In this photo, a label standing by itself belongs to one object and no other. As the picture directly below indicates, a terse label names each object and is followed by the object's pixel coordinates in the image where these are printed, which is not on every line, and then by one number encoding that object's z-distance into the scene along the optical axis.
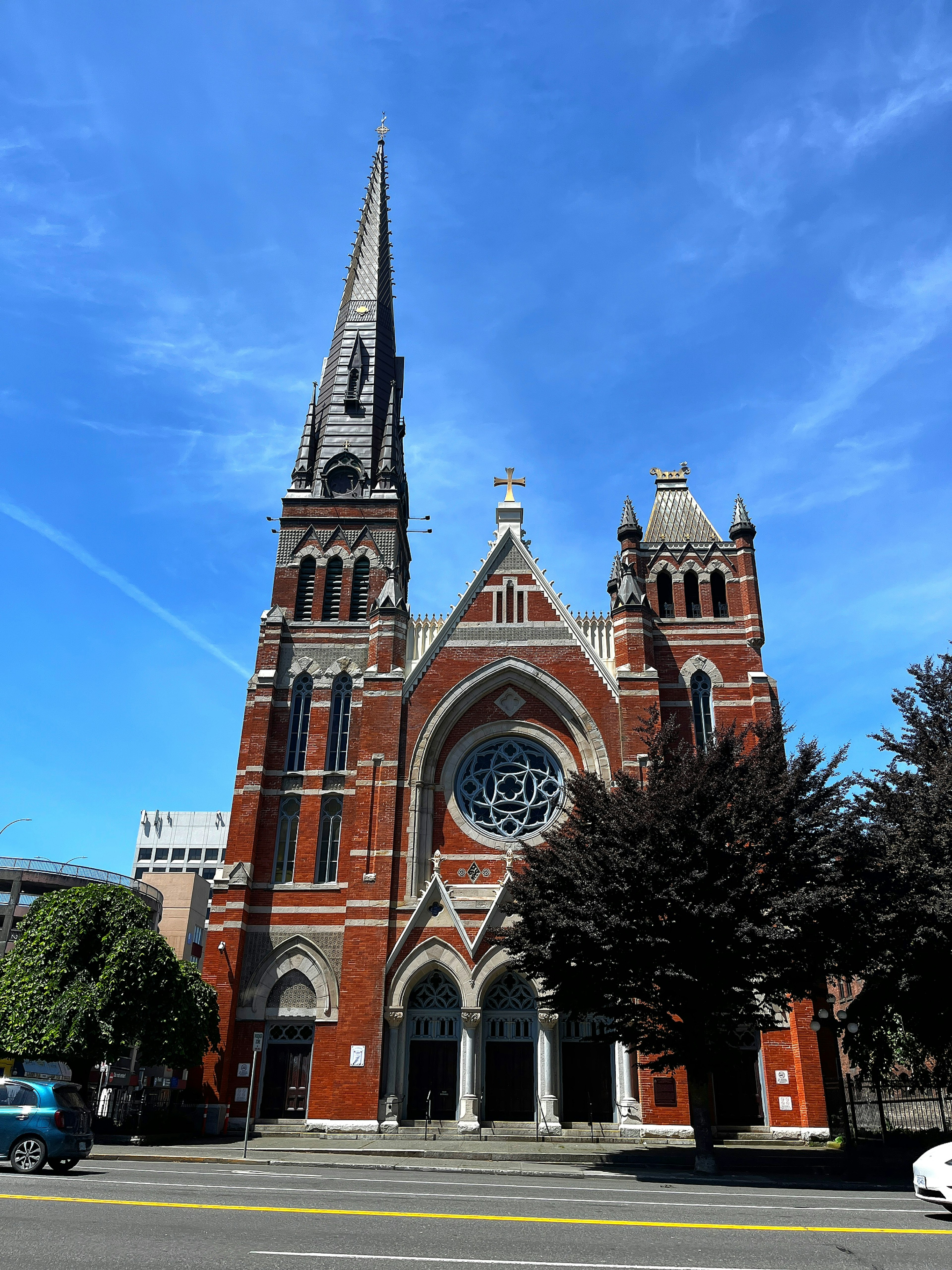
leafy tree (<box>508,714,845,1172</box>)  20.16
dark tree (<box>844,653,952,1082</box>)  20.27
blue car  15.27
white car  12.57
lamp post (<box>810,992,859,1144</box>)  23.36
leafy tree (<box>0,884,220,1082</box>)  24.95
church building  28.47
